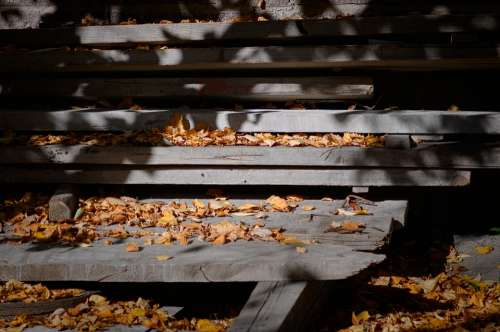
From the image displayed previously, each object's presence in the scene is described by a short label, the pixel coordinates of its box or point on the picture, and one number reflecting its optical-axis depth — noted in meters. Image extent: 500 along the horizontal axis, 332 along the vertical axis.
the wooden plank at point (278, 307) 7.59
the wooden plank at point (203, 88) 11.97
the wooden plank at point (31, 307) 8.78
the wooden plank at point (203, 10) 12.41
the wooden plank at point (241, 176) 11.09
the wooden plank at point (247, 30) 11.54
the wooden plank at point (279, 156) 10.99
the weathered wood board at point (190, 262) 8.61
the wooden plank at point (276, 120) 11.21
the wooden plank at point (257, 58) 11.58
